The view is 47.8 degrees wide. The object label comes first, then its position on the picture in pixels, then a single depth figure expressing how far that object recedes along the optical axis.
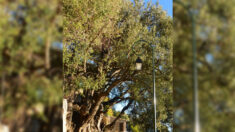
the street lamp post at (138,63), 7.56
